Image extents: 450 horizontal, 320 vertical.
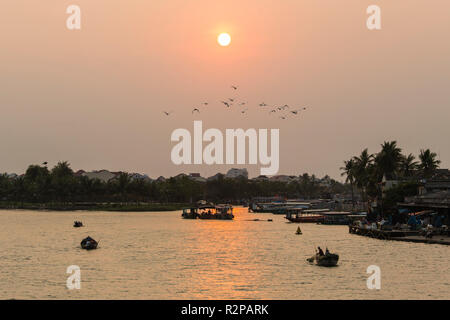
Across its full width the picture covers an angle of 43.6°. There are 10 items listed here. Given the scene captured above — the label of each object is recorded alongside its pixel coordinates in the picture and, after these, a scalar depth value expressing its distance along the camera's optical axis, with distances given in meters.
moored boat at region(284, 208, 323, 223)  152.01
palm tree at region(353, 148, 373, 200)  167.50
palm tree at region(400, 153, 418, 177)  151.38
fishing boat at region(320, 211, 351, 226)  146.50
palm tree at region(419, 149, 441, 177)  141.12
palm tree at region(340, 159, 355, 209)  190.00
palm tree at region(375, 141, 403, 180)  140.12
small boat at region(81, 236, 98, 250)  81.56
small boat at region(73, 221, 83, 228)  131.62
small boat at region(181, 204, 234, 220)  169.12
